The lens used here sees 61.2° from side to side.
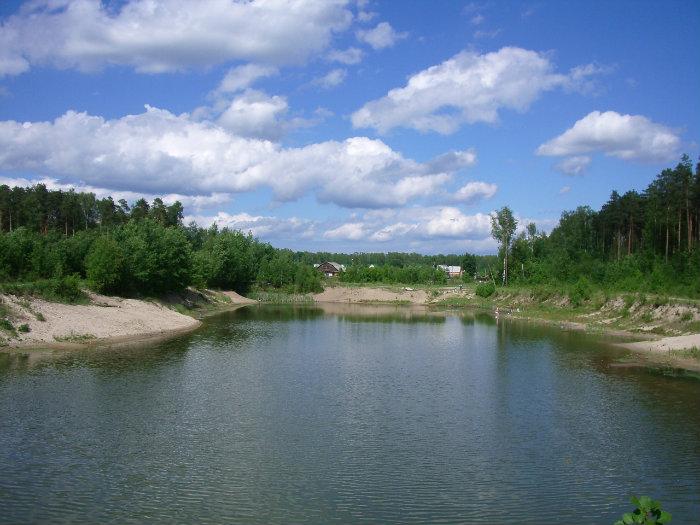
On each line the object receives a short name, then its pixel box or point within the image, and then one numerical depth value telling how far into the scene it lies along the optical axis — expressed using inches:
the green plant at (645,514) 315.9
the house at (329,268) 6615.2
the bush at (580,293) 2687.0
